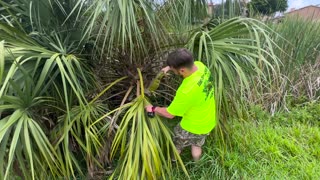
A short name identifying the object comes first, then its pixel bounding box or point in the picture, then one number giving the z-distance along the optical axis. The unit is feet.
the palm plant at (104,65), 5.37
